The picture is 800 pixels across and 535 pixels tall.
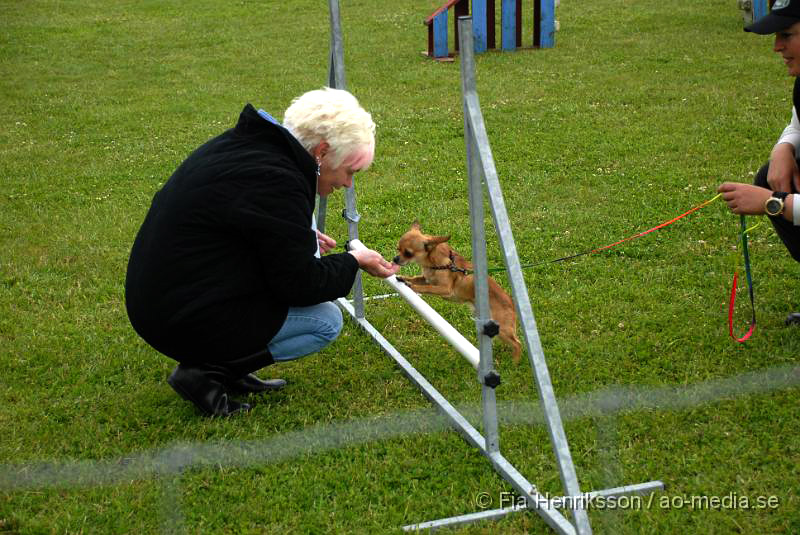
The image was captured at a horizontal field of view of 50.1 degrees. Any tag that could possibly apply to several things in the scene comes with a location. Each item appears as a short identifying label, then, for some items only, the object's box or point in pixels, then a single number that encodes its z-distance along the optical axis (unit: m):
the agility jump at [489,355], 2.60
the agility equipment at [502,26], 11.48
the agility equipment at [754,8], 11.42
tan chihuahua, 4.30
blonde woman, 3.17
